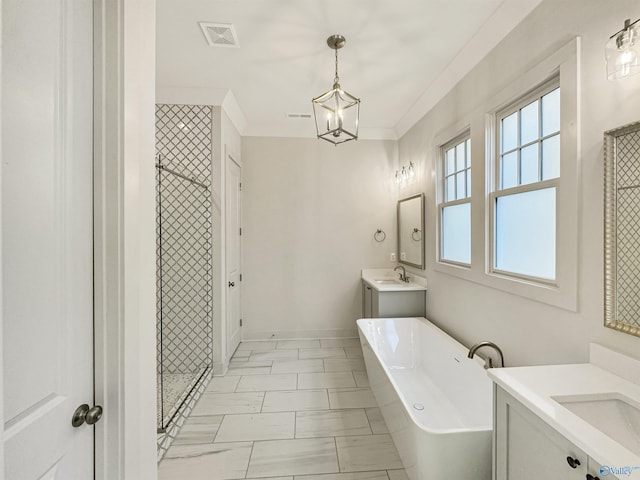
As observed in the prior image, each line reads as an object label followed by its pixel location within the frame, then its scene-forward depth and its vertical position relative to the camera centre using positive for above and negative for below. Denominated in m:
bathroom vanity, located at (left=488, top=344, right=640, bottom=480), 0.81 -0.61
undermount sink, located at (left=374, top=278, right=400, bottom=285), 3.59 -0.58
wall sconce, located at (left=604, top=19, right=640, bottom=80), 1.08 +0.73
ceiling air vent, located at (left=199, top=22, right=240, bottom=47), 1.99 +1.51
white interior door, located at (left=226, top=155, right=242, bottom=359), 3.16 -0.18
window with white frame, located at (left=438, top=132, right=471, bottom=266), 2.52 +0.33
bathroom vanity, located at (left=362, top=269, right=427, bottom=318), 3.12 -0.70
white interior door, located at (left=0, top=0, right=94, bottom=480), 0.66 +0.01
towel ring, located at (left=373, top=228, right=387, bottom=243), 3.95 +0.02
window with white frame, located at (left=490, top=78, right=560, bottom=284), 1.64 +0.32
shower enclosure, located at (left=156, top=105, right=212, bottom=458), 2.88 +0.02
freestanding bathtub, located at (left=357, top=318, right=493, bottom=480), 1.35 -1.09
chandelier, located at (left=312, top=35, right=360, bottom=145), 2.01 +1.49
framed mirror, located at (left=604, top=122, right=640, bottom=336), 1.15 +0.04
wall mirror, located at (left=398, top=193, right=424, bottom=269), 3.20 +0.09
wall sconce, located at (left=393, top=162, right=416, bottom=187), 3.46 +0.81
